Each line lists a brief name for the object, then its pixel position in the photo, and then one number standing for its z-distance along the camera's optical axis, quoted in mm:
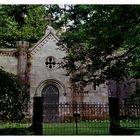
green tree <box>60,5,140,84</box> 8662
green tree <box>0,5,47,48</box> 9219
